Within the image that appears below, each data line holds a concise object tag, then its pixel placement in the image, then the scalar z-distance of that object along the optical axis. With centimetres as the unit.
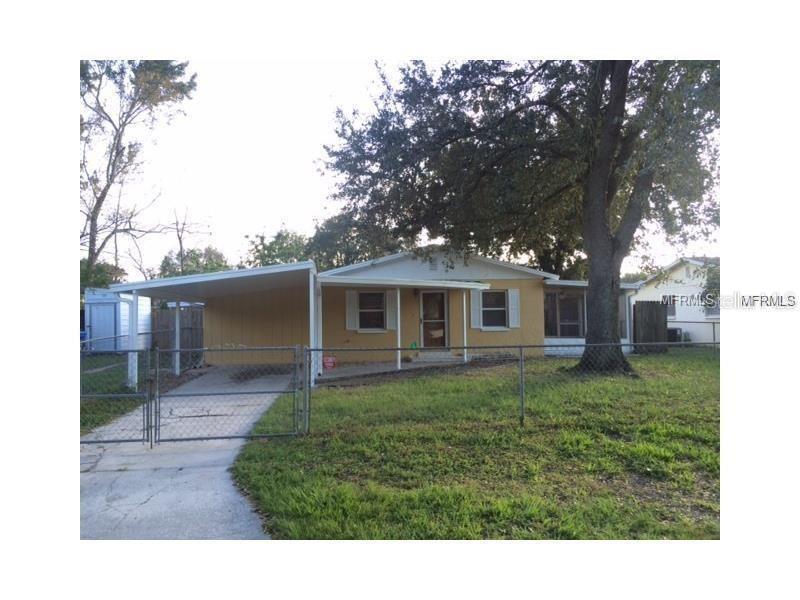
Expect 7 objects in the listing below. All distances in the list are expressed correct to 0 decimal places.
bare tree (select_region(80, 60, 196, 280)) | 1193
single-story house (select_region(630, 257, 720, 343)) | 1666
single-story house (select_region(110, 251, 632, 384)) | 1402
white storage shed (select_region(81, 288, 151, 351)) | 1981
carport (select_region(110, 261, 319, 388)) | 1399
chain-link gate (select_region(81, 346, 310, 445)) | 596
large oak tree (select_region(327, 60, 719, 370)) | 867
